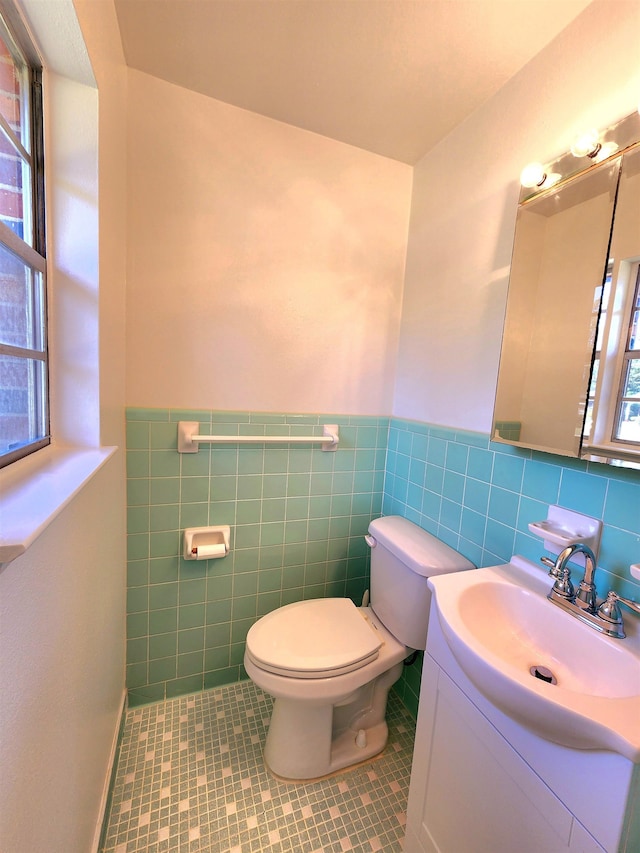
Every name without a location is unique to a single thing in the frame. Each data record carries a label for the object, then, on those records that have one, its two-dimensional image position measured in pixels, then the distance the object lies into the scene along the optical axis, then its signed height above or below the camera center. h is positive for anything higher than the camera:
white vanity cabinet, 0.57 -0.79
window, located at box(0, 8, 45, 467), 0.73 +0.26
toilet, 1.17 -0.93
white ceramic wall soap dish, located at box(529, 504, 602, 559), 0.91 -0.34
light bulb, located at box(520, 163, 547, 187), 1.04 +0.69
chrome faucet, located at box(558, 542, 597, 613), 0.85 -0.43
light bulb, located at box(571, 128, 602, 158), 0.92 +0.71
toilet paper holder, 1.43 -0.68
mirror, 0.88 +0.26
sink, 0.59 -0.54
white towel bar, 1.42 -0.22
